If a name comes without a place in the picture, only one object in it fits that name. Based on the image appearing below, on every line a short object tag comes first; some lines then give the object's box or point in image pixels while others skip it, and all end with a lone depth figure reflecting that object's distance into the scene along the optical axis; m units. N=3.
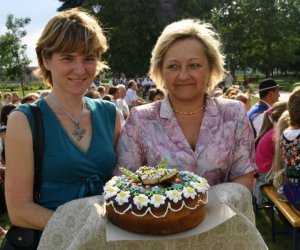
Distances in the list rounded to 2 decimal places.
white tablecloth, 1.74
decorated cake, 1.65
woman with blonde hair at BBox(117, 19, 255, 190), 2.22
